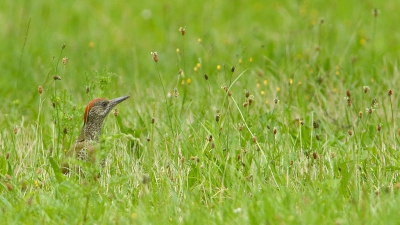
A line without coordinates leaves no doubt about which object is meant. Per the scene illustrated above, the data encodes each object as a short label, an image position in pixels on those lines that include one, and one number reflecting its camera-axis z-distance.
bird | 12.23
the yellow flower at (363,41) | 19.26
